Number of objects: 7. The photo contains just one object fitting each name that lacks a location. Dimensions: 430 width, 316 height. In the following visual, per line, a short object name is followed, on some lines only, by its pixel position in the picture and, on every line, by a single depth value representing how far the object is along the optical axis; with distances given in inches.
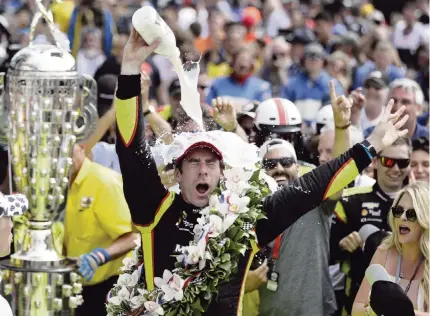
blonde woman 523.8
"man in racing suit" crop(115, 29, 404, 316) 461.4
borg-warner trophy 542.0
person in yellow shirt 649.6
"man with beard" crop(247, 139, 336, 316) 564.7
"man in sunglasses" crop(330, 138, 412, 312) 628.7
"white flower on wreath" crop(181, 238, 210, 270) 461.7
